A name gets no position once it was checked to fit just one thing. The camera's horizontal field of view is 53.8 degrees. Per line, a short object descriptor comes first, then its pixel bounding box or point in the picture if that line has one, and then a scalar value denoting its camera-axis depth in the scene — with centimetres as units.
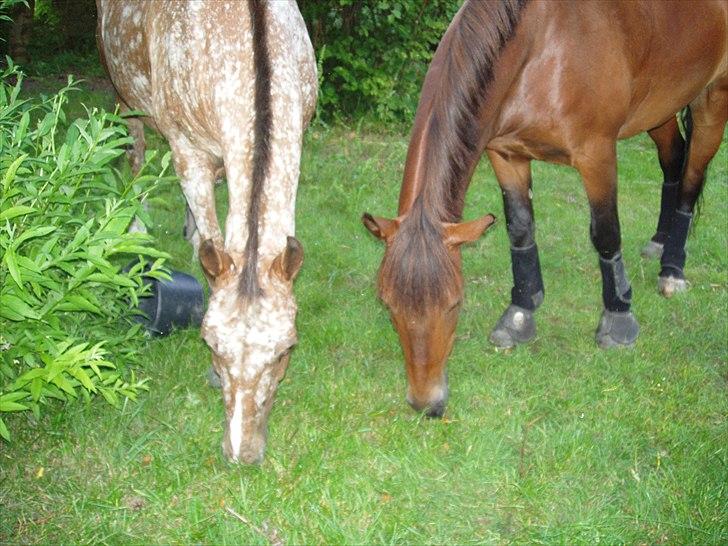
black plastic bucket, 401
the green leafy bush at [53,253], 267
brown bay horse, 297
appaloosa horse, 278
